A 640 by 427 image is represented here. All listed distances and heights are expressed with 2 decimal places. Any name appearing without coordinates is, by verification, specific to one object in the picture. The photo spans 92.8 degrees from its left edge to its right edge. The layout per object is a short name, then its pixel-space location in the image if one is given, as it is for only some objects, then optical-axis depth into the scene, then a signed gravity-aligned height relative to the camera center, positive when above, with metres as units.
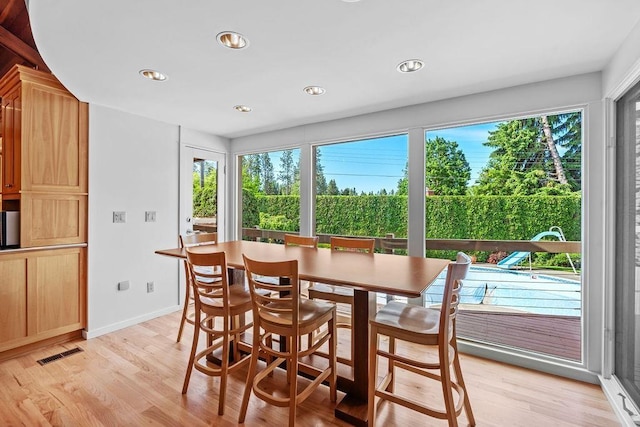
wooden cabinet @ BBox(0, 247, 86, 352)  2.58 -0.75
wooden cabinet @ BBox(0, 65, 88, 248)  2.63 +0.50
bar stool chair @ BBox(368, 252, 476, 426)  1.56 -0.65
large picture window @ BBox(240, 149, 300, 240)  4.03 +0.30
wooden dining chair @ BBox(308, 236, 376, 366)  2.29 -0.60
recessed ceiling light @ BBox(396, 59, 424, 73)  2.14 +1.08
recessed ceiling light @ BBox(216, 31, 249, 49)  1.81 +1.06
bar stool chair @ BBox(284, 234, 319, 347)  2.95 -0.28
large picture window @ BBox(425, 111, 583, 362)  2.47 -0.08
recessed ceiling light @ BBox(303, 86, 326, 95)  2.63 +1.09
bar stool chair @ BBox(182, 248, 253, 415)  1.94 -0.63
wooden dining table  1.56 -0.35
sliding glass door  1.87 -0.20
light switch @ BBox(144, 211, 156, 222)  3.52 -0.04
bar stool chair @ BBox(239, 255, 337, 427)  1.69 -0.66
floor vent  2.60 -1.27
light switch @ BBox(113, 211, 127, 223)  3.25 -0.05
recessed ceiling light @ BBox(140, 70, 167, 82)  2.34 +1.08
